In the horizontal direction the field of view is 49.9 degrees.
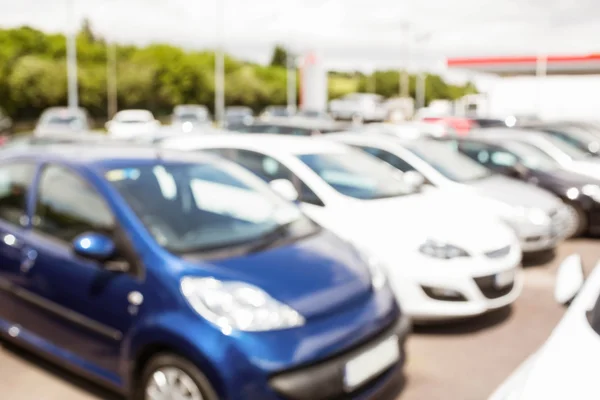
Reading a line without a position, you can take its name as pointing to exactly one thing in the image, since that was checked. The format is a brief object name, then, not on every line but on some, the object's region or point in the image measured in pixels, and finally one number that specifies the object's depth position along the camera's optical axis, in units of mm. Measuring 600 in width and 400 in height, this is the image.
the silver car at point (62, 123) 21812
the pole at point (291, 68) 53347
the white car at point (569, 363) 2012
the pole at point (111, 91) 49047
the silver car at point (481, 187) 6848
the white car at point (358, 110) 43109
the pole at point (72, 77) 32713
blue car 2959
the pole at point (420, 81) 58303
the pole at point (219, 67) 36219
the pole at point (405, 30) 50281
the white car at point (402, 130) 9870
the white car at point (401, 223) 4738
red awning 39625
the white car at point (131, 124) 24922
